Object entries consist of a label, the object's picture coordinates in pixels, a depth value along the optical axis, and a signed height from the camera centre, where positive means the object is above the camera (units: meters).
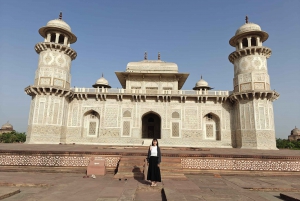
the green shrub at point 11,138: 29.23 -1.67
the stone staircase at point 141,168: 5.66 -1.27
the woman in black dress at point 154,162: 4.58 -0.84
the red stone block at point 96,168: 6.17 -1.31
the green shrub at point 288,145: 28.70 -1.85
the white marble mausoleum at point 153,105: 16.06 +2.48
